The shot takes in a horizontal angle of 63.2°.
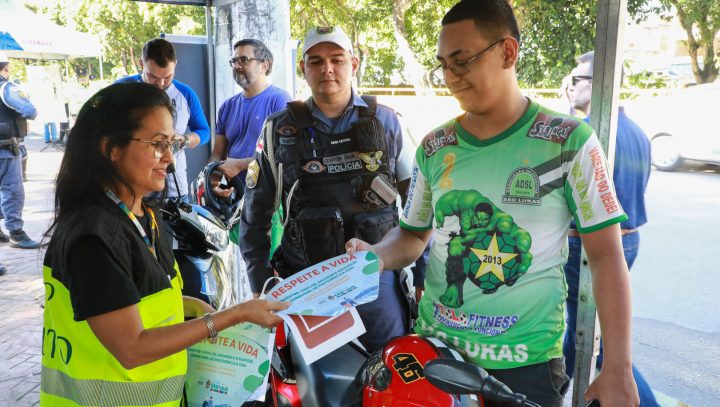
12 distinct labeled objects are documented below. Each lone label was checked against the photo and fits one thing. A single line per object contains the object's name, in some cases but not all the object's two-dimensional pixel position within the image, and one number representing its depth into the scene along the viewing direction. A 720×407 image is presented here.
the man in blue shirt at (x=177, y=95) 4.45
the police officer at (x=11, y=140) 7.12
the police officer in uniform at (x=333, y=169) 2.55
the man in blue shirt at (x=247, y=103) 4.39
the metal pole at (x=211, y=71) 5.35
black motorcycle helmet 3.61
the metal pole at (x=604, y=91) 2.07
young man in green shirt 1.48
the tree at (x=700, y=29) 5.90
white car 8.48
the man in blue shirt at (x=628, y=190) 3.36
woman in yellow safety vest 1.47
